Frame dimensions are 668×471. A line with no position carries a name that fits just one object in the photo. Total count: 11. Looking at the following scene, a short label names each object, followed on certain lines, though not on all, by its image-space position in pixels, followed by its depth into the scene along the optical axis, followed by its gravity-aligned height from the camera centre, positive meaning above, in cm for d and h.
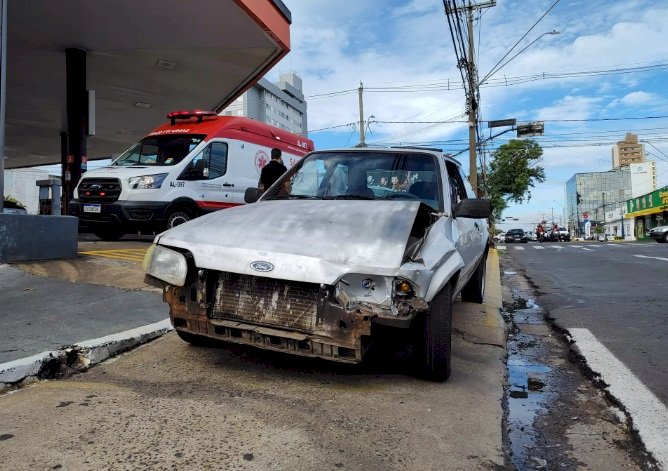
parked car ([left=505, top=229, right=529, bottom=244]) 4481 -32
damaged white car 289 -24
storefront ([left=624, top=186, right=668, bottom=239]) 4434 +198
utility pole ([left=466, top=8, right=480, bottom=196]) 2000 +464
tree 4619 +570
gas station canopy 1008 +442
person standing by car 836 +101
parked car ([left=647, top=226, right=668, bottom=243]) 2949 -18
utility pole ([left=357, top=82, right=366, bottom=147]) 3328 +796
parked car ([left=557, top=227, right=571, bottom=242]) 4980 -41
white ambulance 921 +111
